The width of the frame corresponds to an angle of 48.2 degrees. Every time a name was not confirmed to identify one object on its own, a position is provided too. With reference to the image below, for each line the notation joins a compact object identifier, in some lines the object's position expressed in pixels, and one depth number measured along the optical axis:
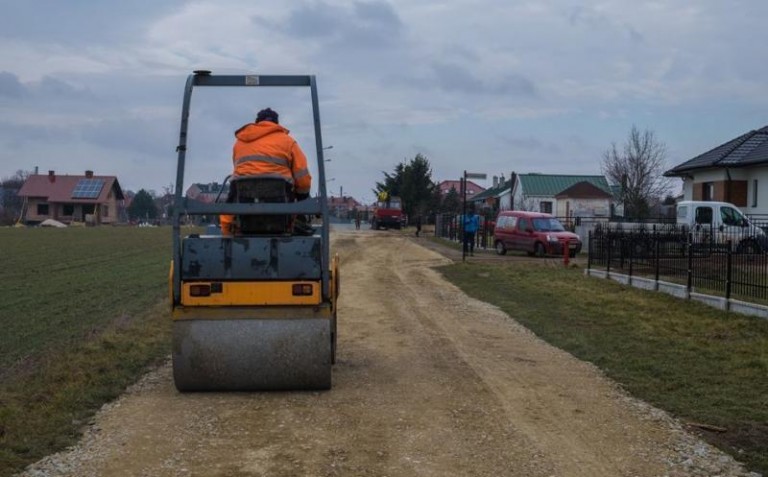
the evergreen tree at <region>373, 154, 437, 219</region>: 77.44
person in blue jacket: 31.35
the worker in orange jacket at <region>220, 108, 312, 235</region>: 8.26
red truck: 65.38
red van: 31.14
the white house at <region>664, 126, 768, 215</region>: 35.91
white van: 27.42
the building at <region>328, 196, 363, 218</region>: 116.26
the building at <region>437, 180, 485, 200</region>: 130.40
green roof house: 68.54
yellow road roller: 7.91
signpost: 26.19
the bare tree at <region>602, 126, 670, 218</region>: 48.84
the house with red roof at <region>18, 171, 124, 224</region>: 105.19
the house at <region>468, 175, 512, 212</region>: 99.31
